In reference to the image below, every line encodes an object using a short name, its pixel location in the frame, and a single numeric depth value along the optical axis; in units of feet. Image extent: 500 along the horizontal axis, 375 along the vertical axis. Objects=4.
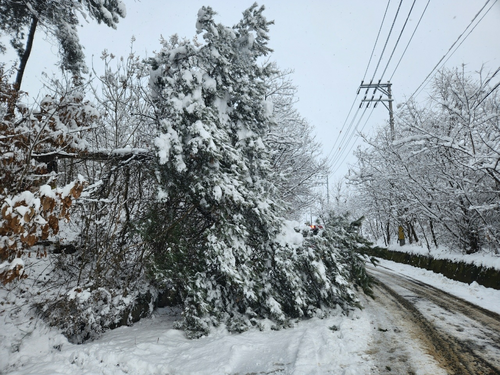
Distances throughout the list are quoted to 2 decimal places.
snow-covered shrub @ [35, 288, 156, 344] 19.24
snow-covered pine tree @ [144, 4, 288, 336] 20.68
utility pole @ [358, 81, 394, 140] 64.86
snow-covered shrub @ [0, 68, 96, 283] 11.71
